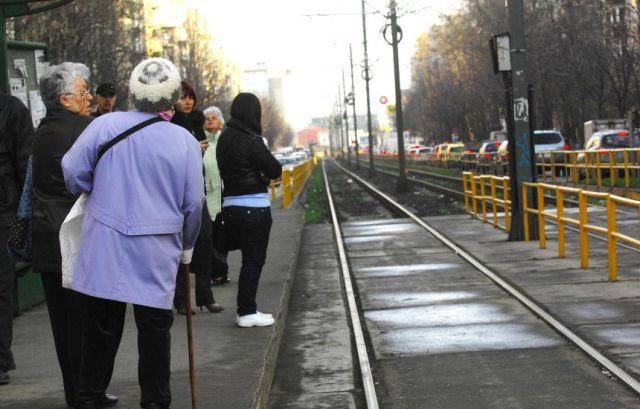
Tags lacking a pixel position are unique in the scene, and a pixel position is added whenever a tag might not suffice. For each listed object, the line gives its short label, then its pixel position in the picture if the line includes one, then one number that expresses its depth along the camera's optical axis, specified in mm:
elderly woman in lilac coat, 5238
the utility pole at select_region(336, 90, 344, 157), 123750
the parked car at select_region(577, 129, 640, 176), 36969
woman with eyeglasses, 5953
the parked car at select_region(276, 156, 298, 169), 83025
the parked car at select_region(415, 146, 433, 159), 85375
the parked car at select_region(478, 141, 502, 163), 48150
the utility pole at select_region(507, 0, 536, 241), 17000
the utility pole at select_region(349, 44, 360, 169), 75625
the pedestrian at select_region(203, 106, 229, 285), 10586
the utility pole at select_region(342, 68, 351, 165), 97650
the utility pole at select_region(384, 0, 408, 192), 35875
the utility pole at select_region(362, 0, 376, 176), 55000
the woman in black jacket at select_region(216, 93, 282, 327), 8617
